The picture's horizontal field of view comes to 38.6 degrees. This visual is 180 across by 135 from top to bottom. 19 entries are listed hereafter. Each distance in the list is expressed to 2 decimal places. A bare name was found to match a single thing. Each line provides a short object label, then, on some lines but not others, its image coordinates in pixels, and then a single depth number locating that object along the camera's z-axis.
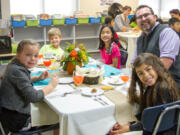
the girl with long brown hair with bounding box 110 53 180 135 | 1.85
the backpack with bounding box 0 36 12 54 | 3.95
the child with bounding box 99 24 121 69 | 3.20
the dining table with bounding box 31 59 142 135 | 1.73
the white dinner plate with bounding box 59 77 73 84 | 2.34
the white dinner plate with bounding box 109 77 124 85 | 2.28
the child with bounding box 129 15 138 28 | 6.33
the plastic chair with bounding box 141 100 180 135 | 1.63
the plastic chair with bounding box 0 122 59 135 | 2.01
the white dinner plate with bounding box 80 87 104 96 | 2.00
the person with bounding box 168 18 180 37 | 4.32
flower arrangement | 2.47
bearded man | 2.44
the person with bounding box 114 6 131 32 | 6.11
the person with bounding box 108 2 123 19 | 6.12
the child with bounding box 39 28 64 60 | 3.61
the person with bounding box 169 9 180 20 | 6.69
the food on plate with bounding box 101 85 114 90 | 2.13
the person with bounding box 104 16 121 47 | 5.43
